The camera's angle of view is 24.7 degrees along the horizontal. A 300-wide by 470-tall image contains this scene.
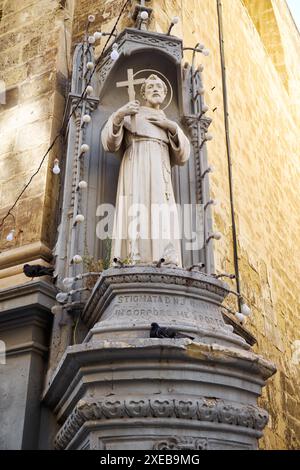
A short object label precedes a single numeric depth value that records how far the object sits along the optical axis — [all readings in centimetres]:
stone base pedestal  368
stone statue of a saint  468
